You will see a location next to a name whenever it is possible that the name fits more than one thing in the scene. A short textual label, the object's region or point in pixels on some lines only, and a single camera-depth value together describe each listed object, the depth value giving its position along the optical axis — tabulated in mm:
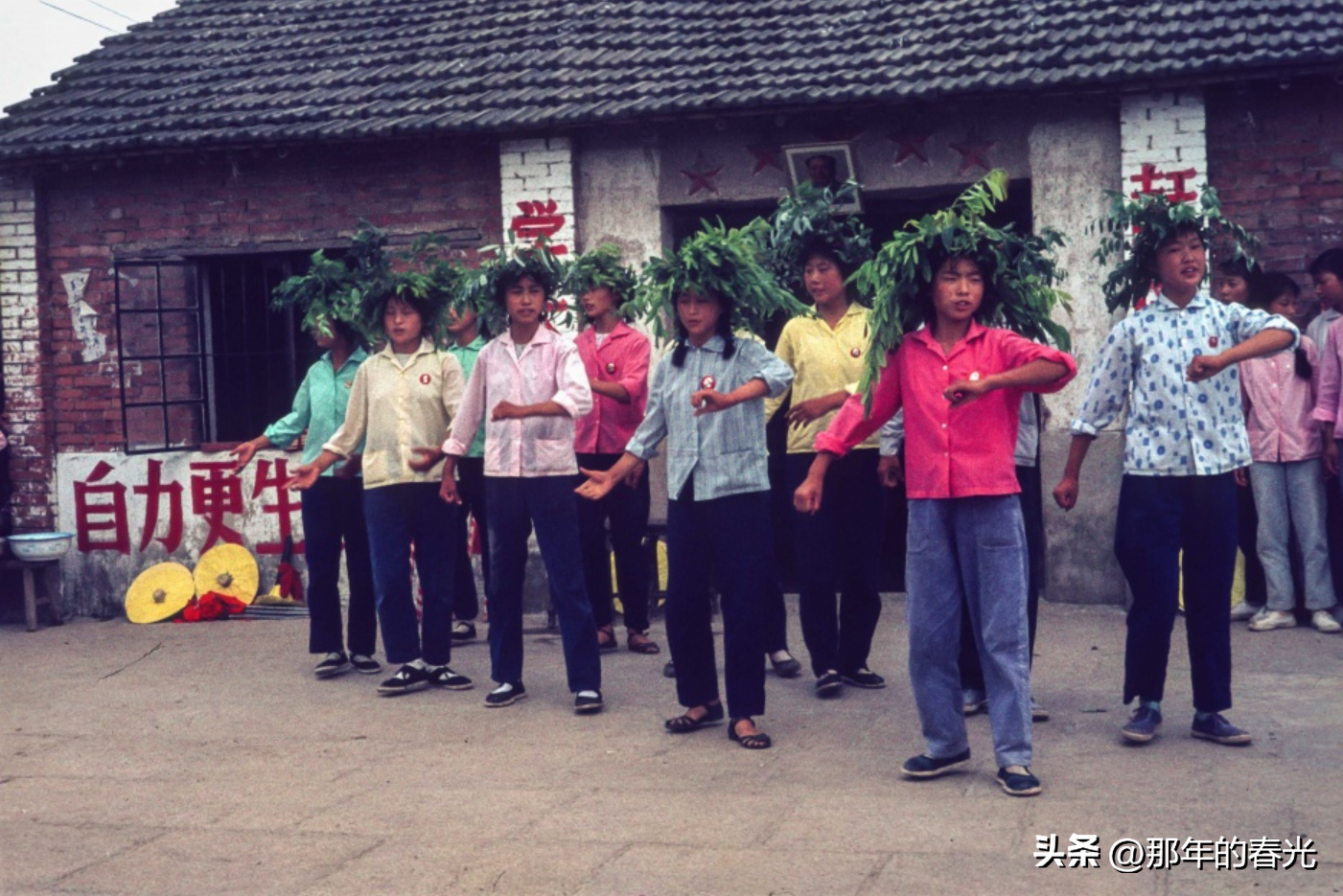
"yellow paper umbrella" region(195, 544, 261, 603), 11258
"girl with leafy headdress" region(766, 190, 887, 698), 7234
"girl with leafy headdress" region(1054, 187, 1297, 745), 5930
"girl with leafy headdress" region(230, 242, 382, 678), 8297
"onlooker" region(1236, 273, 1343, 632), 8984
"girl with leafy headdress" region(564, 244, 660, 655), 8633
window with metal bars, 11703
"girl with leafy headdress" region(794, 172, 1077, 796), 5402
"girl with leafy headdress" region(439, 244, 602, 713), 7191
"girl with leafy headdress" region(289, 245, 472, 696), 7723
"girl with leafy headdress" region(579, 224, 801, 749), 6359
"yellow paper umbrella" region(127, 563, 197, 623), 11156
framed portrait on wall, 10344
